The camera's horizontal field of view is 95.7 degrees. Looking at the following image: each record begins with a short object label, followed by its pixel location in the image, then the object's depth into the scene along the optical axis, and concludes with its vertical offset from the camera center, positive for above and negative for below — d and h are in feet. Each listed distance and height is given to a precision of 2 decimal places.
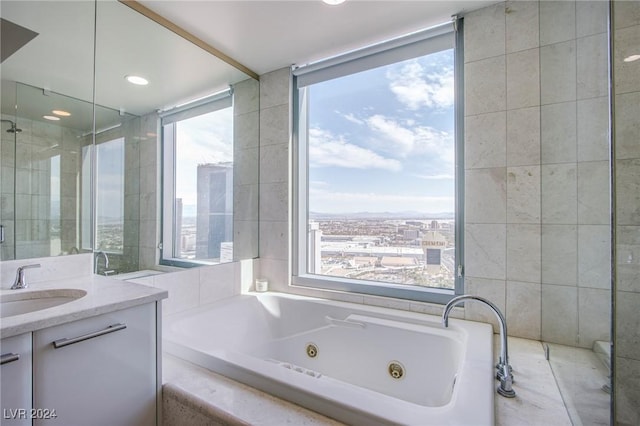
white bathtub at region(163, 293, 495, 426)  3.20 -2.27
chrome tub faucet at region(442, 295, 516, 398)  3.69 -2.06
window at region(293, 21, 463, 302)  6.18 +1.05
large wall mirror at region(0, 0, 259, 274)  4.34 +1.41
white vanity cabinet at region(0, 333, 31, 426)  2.55 -1.51
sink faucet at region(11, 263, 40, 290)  3.91 -0.92
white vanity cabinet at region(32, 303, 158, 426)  2.83 -1.71
